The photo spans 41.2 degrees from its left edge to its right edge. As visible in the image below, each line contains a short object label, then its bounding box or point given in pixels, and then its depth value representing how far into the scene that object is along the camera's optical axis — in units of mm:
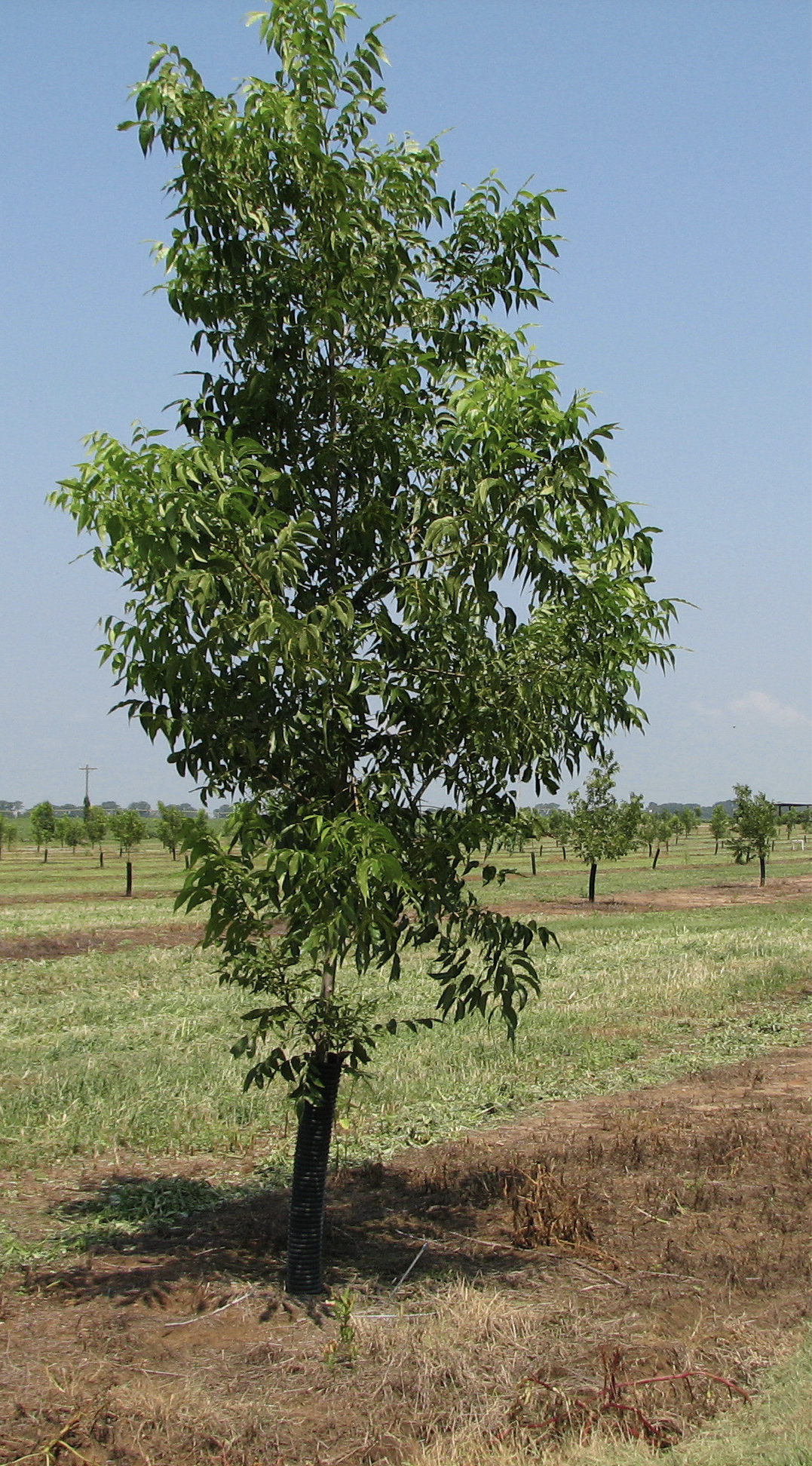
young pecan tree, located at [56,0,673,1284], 5984
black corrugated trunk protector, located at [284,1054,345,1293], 7043
